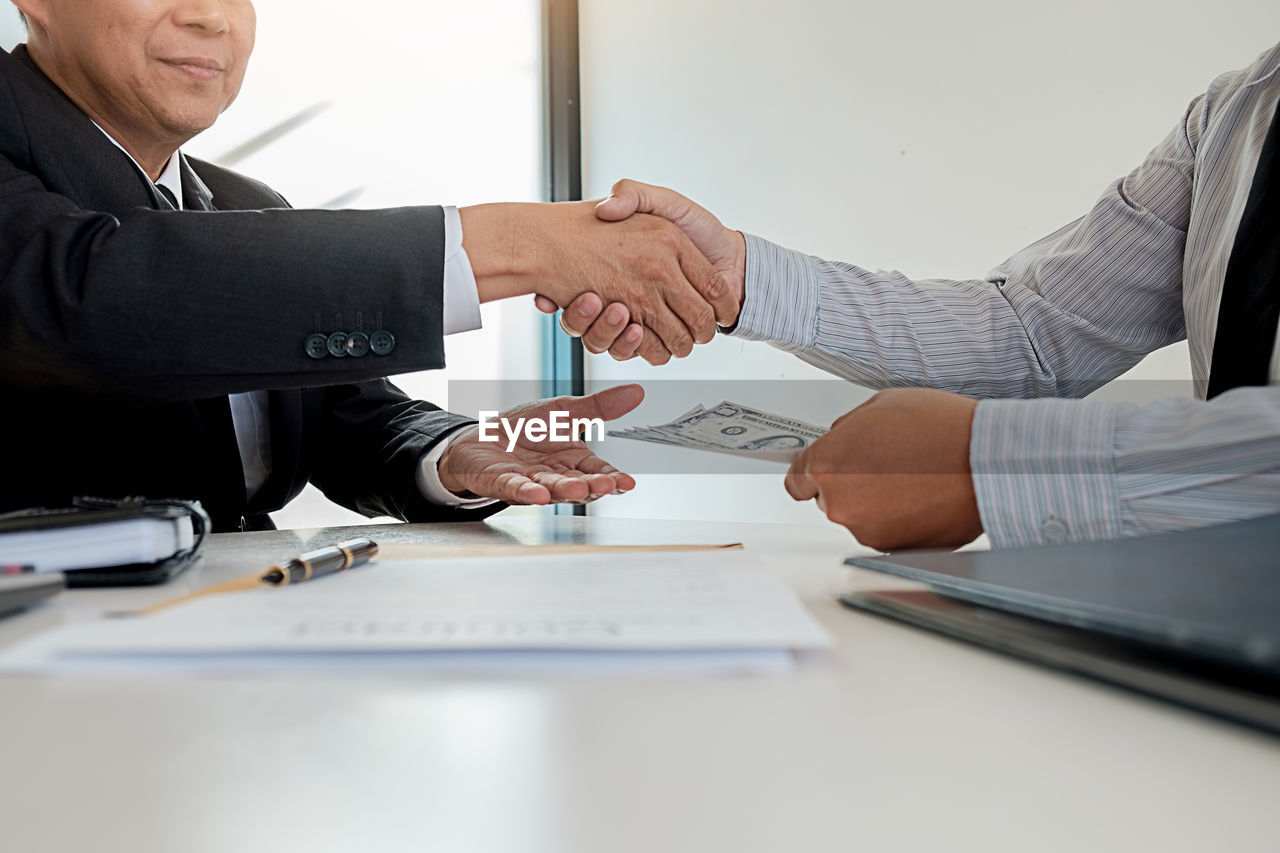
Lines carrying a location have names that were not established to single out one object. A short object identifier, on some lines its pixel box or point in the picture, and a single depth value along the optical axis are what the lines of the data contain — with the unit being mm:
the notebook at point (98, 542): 562
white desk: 239
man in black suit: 769
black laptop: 310
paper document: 381
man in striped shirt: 586
